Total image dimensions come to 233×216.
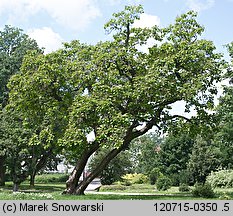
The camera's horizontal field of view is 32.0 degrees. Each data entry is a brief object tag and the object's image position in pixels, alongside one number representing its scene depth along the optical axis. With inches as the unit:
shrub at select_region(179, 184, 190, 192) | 1139.3
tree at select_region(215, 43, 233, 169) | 957.9
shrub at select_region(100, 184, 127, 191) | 1338.5
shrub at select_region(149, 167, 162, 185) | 1702.8
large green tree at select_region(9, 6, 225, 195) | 720.3
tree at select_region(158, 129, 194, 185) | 1780.3
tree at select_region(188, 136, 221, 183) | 1558.8
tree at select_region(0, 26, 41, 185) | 1466.5
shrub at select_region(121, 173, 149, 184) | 1847.8
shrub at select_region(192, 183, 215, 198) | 800.9
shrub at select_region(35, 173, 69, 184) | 2325.3
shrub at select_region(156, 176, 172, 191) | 1286.9
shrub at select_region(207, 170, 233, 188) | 1290.6
